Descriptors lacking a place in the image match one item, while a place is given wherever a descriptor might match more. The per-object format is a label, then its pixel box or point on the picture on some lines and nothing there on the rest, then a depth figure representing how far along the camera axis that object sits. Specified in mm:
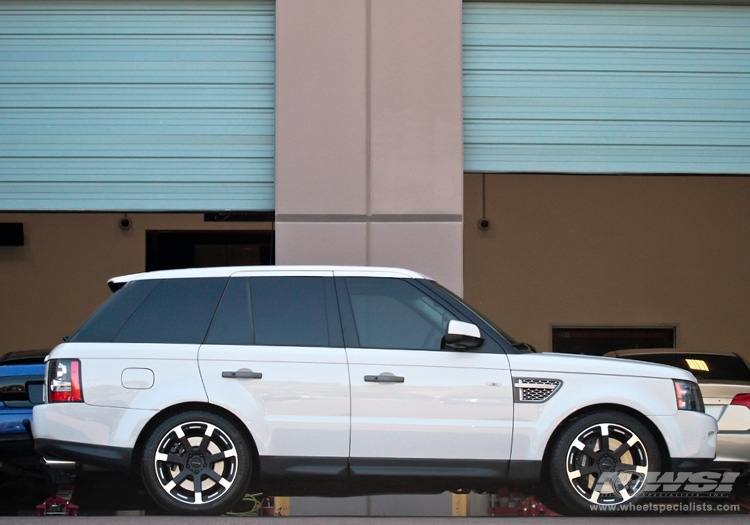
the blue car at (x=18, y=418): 14922
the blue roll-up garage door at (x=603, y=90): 19453
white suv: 12758
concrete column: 18547
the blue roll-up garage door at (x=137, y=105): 19156
